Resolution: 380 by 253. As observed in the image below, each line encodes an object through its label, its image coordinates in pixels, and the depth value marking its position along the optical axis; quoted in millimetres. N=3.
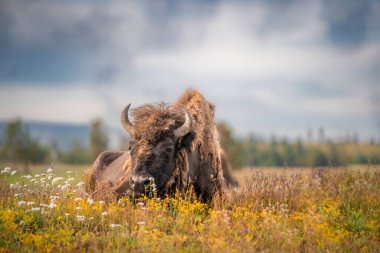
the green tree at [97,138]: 169837
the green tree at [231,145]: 136125
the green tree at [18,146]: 159625
